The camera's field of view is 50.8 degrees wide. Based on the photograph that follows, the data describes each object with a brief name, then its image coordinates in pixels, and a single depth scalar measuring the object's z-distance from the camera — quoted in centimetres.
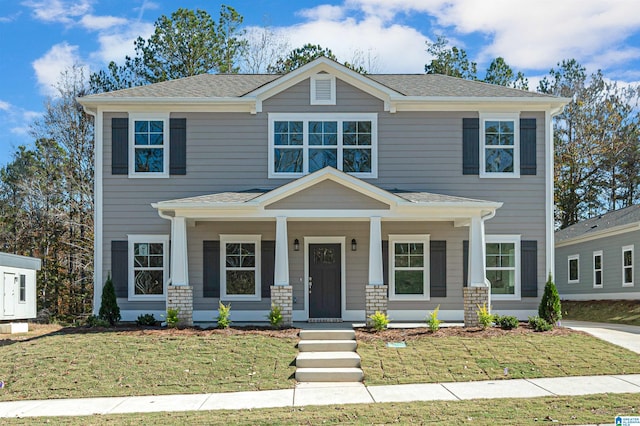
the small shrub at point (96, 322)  1626
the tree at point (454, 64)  3484
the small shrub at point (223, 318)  1552
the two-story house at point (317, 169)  1797
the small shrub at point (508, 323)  1548
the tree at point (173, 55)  3077
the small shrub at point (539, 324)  1537
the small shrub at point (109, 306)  1662
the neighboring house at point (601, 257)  2348
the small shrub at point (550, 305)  1669
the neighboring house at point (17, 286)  2259
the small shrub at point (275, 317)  1562
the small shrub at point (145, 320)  1666
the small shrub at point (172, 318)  1574
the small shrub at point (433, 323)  1501
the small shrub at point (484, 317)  1563
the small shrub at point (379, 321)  1520
